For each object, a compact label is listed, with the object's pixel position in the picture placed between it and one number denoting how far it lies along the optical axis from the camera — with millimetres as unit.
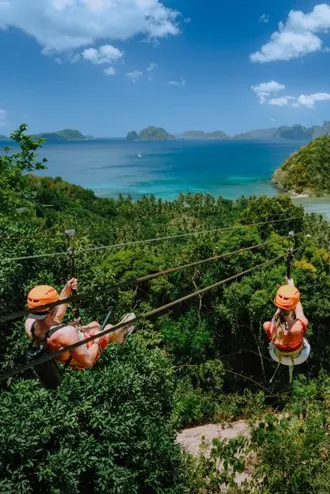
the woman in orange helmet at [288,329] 5652
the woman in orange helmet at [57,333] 4102
